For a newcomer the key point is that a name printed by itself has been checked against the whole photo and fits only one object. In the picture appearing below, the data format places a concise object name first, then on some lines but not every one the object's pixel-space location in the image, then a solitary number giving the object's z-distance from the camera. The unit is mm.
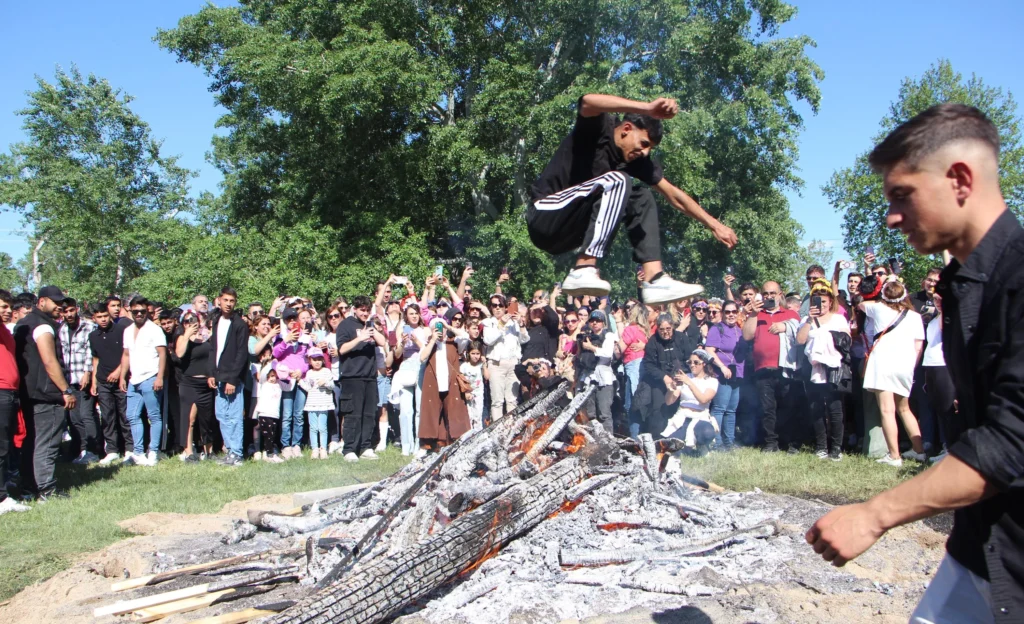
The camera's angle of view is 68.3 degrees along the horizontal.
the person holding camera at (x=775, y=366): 9156
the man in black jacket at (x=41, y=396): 7586
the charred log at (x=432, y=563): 3957
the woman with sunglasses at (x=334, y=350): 10070
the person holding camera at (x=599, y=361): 9562
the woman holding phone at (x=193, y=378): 9703
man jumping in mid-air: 4152
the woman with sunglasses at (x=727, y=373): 9492
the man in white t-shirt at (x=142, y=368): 9500
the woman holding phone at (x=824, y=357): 8750
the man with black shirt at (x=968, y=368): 1741
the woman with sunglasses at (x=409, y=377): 10078
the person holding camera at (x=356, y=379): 9742
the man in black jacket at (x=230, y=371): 9445
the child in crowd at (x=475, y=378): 10164
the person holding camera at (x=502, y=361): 10125
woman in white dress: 7863
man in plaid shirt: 9609
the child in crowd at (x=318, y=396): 9891
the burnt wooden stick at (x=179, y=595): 4477
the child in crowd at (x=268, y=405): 9703
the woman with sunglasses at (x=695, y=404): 9312
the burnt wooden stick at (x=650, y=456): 6367
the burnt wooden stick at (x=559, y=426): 6375
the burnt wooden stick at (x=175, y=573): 4957
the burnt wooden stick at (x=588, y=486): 5709
